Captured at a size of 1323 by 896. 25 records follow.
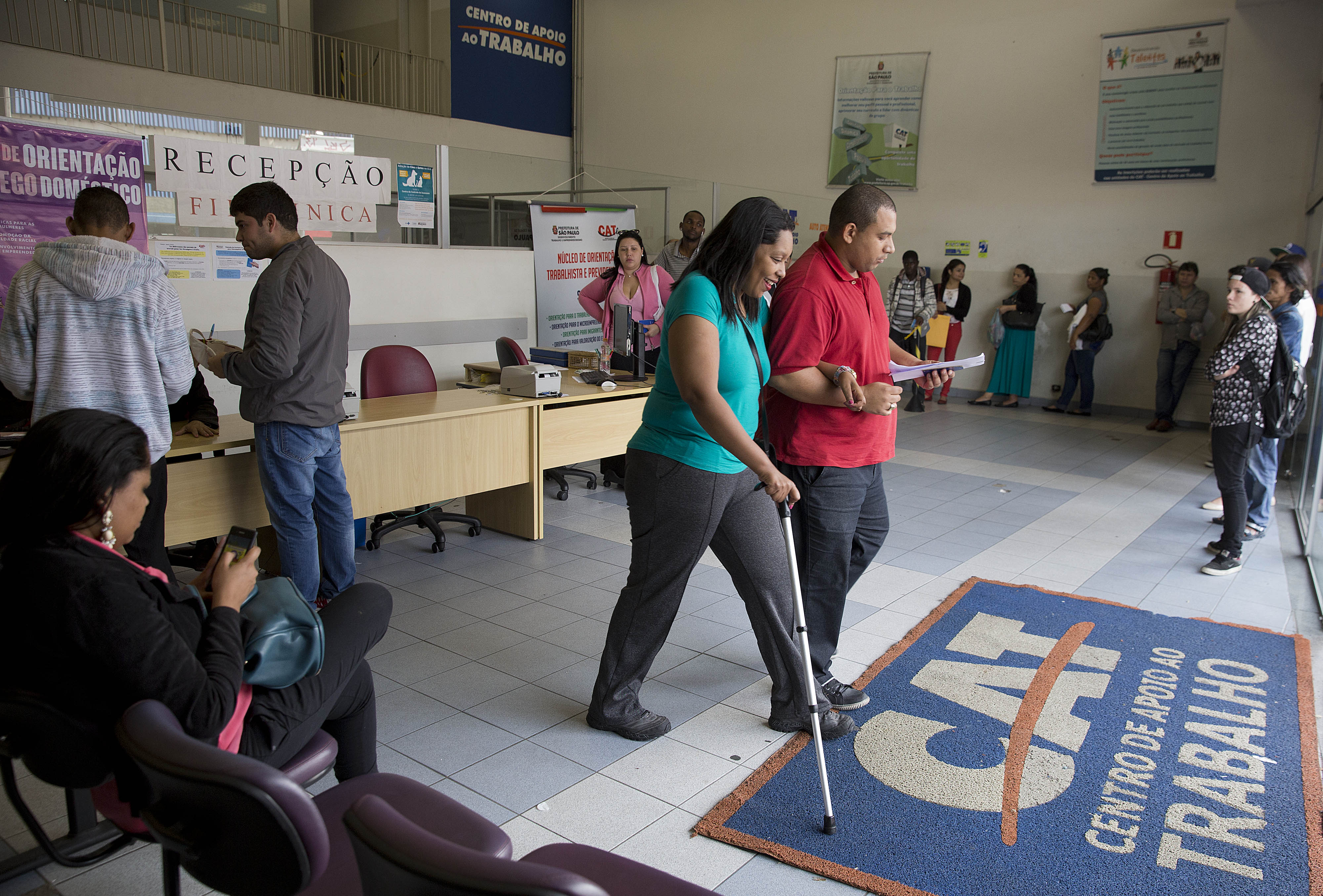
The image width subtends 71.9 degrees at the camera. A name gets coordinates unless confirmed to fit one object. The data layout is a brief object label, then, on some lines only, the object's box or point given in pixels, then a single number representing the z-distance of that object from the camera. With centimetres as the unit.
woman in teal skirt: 1016
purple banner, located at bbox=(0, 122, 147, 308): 488
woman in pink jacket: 571
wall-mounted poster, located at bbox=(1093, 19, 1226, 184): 899
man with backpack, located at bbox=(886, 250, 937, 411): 995
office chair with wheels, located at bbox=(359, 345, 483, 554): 472
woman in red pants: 1036
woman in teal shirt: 239
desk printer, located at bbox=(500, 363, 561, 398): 485
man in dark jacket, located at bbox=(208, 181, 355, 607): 327
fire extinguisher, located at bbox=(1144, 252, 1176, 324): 930
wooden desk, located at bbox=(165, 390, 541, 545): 362
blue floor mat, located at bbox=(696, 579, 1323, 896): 223
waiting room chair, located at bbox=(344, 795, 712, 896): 95
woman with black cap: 447
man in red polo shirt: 264
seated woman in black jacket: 147
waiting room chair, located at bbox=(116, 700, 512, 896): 123
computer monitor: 565
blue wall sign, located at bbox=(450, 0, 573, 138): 1180
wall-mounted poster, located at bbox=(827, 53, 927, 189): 1064
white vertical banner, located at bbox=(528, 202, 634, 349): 787
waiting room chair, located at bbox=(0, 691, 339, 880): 151
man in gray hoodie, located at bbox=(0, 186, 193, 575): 286
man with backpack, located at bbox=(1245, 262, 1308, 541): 449
